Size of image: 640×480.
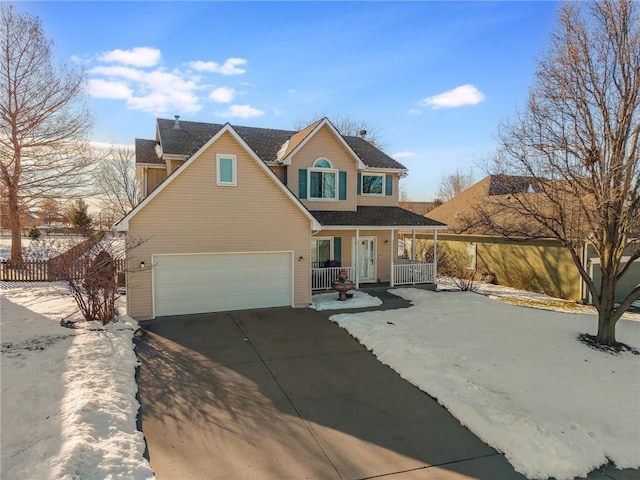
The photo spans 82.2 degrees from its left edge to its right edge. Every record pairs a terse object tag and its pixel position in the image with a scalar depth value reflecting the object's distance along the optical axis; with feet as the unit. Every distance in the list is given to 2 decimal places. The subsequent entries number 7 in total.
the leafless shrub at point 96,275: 32.07
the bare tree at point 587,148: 30.45
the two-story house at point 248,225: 37.50
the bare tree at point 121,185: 116.67
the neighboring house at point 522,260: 57.57
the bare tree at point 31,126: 67.77
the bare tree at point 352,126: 125.59
